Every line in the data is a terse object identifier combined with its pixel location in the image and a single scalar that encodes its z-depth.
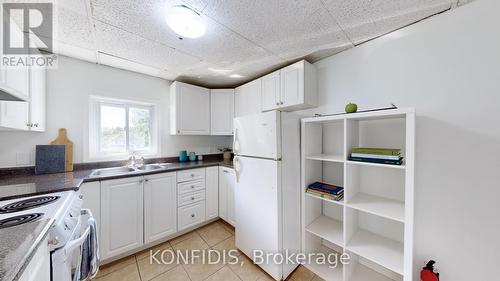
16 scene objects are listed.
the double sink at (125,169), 1.96
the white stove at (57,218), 0.87
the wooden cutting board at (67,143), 1.89
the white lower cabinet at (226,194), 2.40
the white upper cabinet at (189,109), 2.55
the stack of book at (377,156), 1.19
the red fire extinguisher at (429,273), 1.16
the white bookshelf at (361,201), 1.18
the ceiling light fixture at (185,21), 1.21
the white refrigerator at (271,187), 1.55
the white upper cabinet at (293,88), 1.88
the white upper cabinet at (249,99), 2.39
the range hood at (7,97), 1.13
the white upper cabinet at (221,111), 2.85
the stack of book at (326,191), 1.52
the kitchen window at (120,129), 2.20
